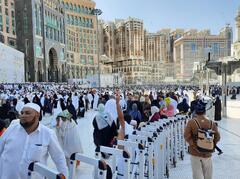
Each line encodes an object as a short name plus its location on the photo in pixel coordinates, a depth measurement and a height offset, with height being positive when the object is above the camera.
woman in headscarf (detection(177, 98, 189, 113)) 7.07 -0.91
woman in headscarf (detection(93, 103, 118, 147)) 3.32 -0.80
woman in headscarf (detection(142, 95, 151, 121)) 5.32 -0.78
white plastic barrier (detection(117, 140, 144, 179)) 2.15 -0.94
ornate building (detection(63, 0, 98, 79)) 51.52 +13.14
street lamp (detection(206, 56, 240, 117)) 8.66 +0.70
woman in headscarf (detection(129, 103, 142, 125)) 4.79 -0.80
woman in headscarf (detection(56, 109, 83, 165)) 3.31 -0.90
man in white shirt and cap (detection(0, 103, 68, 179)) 1.60 -0.54
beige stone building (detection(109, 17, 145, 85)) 64.09 +11.02
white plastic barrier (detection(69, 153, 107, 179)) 1.48 -0.65
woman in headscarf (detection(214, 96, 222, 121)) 7.77 -1.13
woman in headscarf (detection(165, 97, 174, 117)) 4.77 -0.67
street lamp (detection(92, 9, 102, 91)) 24.07 +9.27
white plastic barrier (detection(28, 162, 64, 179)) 1.29 -0.63
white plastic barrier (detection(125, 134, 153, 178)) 2.44 -0.88
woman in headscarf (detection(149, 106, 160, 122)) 4.07 -0.72
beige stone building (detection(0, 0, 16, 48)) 31.69 +10.67
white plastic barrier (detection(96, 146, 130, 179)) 1.81 -0.84
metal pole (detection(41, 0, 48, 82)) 35.69 +6.34
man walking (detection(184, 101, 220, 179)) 2.33 -0.73
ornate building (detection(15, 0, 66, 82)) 33.81 +8.88
